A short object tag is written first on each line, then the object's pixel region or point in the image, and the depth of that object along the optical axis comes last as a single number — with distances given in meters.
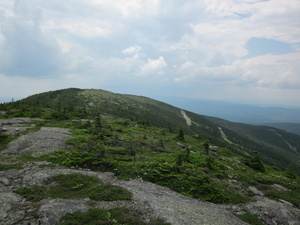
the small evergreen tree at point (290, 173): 29.55
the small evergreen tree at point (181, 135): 46.93
